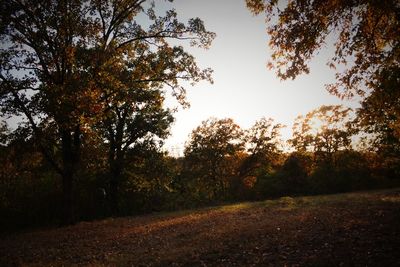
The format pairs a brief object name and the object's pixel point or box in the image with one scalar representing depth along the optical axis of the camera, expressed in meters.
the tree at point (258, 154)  50.72
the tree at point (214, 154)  48.78
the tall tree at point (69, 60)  21.24
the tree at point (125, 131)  37.41
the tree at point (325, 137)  55.12
